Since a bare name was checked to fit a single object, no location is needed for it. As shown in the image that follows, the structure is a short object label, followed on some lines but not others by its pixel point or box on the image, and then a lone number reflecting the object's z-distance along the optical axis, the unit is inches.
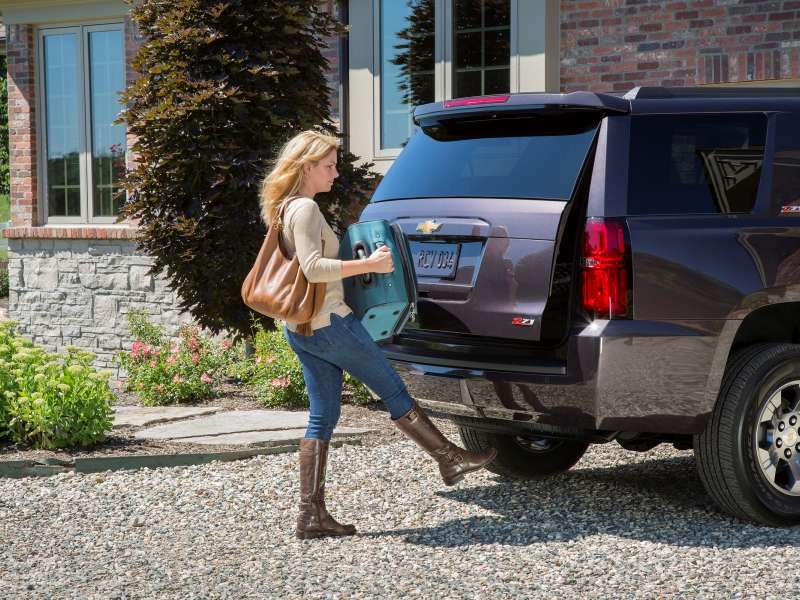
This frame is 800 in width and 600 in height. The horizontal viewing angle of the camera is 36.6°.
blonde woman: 193.6
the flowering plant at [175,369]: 358.6
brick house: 399.2
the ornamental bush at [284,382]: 337.4
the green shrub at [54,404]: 270.8
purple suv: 188.7
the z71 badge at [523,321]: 192.9
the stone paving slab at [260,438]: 275.4
